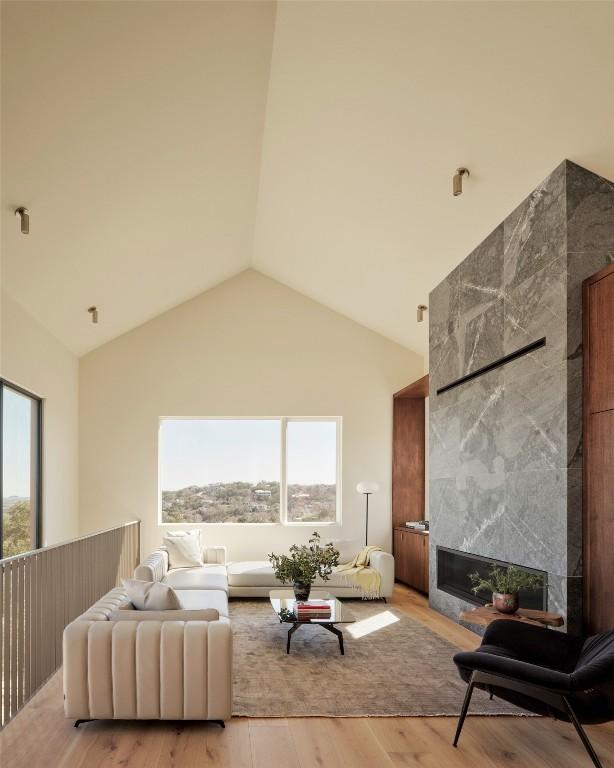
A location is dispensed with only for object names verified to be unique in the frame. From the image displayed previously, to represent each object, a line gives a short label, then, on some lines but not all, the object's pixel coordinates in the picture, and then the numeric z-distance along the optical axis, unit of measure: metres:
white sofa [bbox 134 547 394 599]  7.14
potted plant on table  5.64
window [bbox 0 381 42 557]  6.12
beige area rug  3.98
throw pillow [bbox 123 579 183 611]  3.91
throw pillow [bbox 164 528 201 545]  7.81
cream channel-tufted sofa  3.54
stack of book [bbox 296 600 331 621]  5.28
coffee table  5.20
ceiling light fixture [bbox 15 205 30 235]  4.64
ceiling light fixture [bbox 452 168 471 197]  4.89
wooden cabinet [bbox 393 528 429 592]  7.72
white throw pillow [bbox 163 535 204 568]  7.65
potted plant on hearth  4.27
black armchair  2.99
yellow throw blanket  7.35
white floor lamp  8.61
